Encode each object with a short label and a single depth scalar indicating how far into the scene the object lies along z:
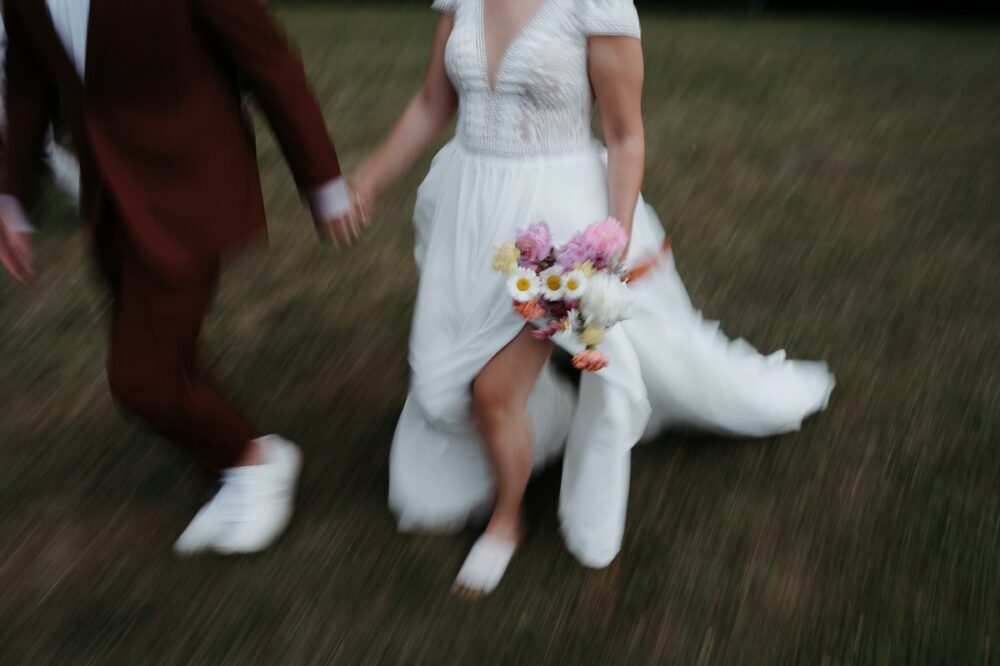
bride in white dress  2.20
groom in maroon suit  1.96
